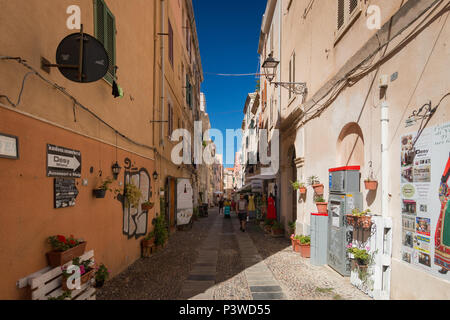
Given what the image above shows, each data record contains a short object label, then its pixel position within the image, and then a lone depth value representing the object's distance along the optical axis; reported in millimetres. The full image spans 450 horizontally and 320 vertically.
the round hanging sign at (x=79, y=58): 3922
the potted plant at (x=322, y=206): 7242
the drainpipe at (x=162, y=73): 10477
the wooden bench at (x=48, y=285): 3357
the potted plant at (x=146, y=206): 8082
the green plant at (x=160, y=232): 8852
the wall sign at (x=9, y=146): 3031
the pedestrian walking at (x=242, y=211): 13383
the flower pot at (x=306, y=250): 7867
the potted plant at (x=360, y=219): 4938
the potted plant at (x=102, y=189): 5262
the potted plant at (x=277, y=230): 11836
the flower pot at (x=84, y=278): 3832
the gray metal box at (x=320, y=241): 7008
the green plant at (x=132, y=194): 6867
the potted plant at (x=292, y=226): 10296
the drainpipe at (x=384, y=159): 4730
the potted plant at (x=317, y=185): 7797
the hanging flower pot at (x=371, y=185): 5027
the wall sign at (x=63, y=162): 3939
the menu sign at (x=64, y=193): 4102
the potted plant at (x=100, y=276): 5098
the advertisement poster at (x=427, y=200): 3527
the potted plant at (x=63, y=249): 3809
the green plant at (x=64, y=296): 3586
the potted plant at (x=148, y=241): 8102
